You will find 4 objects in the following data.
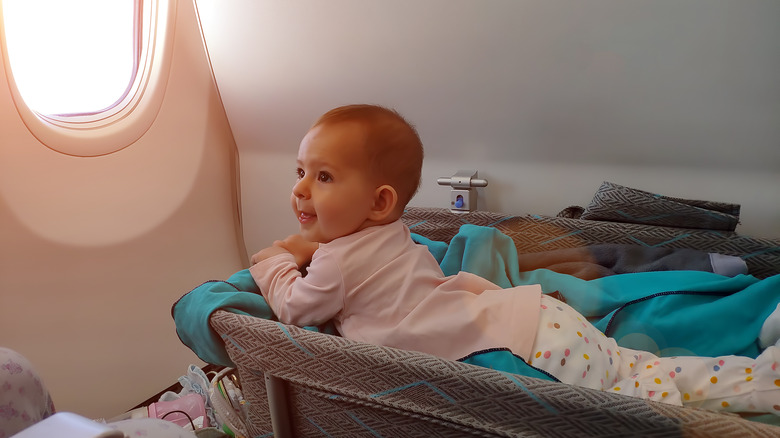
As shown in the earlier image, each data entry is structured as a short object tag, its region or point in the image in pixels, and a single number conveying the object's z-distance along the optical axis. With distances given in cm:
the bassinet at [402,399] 67
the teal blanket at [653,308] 103
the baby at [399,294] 90
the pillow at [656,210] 126
